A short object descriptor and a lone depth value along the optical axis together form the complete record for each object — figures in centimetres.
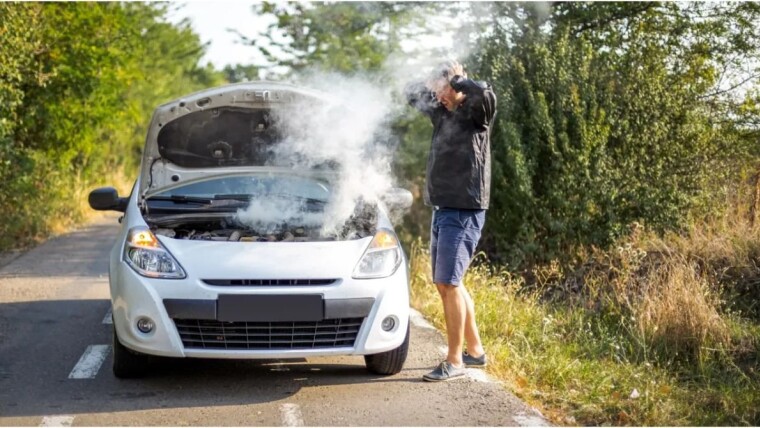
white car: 527
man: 573
